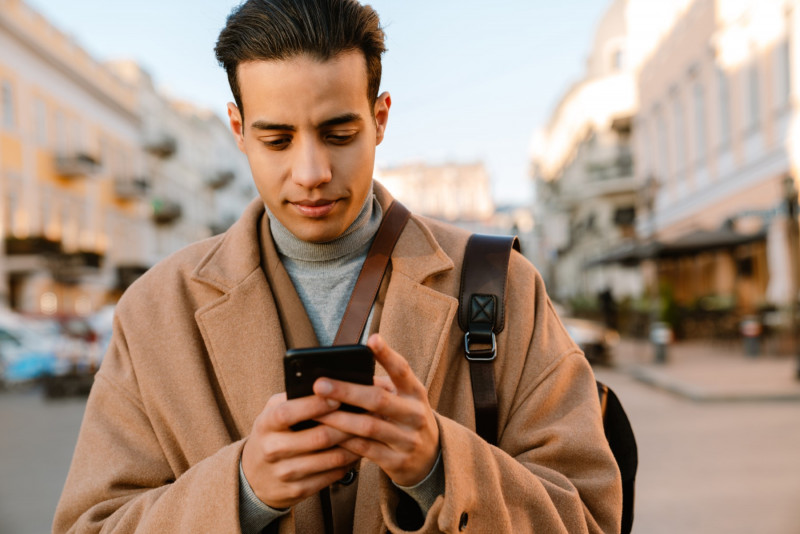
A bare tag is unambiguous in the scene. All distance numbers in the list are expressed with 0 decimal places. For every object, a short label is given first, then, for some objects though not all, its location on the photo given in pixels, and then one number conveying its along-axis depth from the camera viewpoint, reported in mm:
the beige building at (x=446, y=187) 118000
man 1624
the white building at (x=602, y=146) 34500
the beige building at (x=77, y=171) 28922
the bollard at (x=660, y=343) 17406
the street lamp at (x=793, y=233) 14602
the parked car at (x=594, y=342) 17812
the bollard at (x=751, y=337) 17188
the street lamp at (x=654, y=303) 17422
